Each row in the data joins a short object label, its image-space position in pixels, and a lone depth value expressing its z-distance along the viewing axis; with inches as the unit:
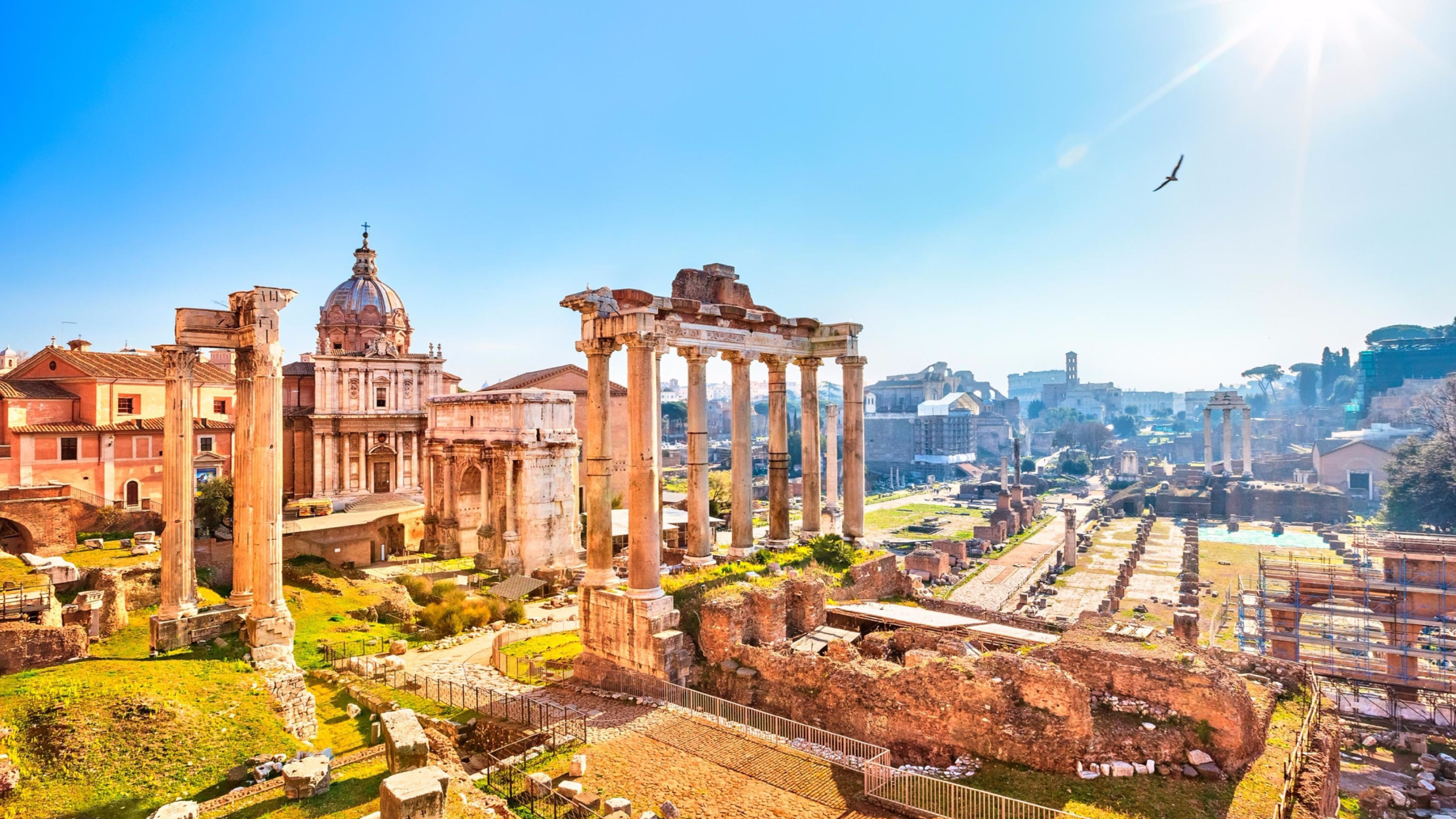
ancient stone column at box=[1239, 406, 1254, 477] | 3582.7
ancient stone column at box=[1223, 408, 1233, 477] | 3526.1
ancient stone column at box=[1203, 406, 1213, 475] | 3700.8
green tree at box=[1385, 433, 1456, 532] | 2036.2
